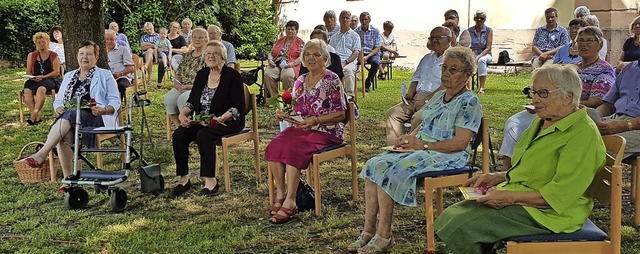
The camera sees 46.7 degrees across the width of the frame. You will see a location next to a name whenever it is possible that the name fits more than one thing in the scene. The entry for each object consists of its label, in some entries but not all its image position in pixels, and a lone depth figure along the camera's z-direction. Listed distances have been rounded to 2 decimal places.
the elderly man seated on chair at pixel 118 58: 10.04
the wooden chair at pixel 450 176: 4.10
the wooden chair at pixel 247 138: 6.13
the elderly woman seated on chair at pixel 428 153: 4.21
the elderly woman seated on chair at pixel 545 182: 3.12
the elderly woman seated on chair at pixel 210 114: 6.15
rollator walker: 5.66
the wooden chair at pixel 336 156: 5.24
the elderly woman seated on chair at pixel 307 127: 5.30
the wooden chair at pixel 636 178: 4.83
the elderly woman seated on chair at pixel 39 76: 10.00
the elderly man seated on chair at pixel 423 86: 6.50
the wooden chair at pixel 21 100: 10.23
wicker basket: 6.59
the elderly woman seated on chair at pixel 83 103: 6.48
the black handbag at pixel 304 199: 5.44
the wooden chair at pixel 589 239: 3.07
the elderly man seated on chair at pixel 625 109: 4.82
